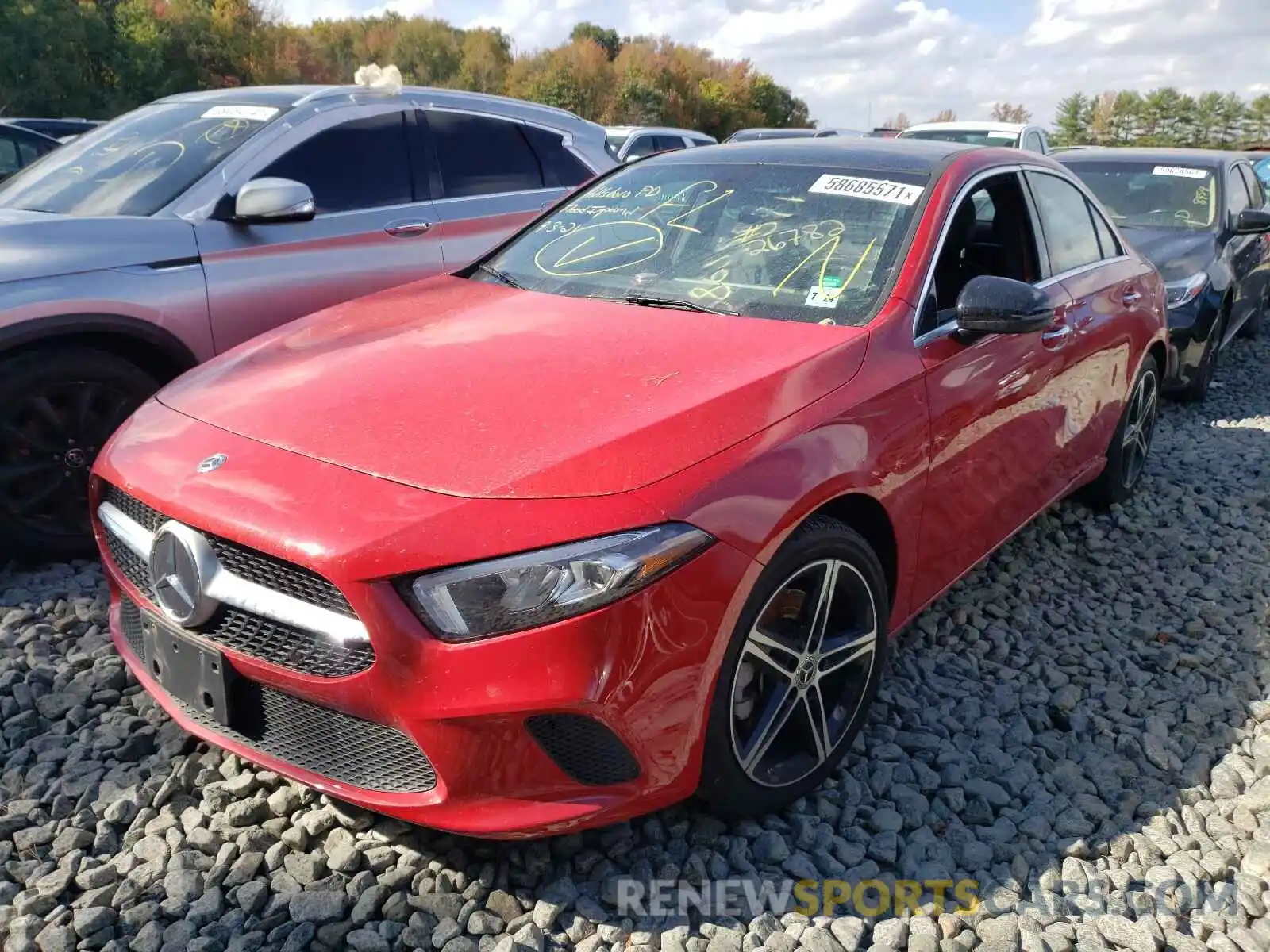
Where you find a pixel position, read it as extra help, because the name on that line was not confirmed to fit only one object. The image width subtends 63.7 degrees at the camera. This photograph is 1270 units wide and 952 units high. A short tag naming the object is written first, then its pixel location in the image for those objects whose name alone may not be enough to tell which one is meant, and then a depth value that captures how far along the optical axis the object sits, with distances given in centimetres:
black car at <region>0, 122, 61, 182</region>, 1112
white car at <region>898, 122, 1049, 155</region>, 1210
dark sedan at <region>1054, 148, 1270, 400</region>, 667
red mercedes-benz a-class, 200
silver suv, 362
